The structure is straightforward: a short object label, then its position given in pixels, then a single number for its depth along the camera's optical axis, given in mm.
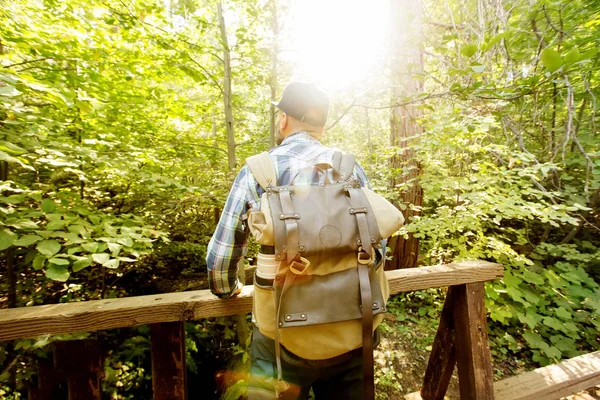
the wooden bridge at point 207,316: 1162
